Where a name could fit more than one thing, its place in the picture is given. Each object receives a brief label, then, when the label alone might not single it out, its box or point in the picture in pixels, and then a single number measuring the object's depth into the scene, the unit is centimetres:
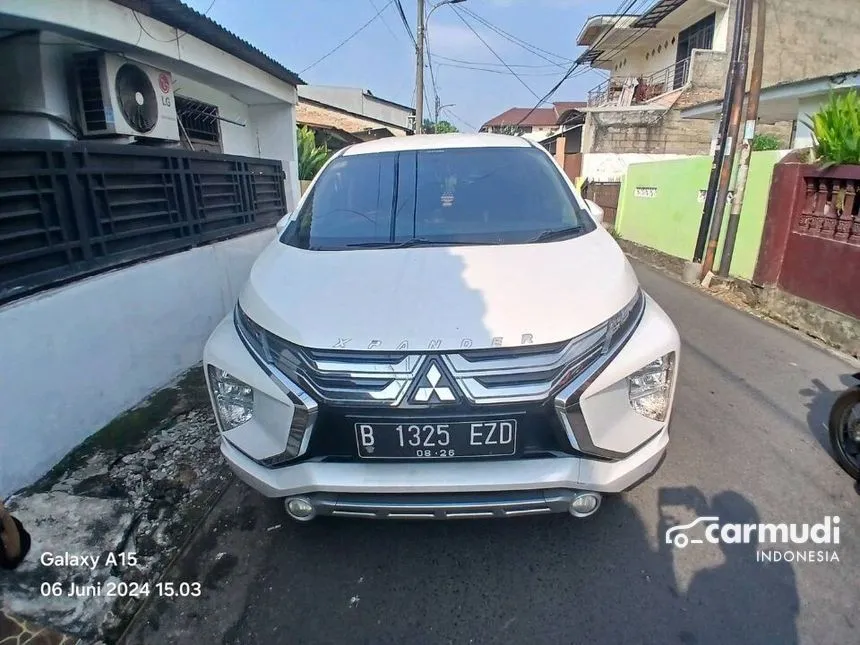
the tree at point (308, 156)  1206
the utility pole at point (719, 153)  652
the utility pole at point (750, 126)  648
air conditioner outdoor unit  519
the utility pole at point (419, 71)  1868
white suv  176
